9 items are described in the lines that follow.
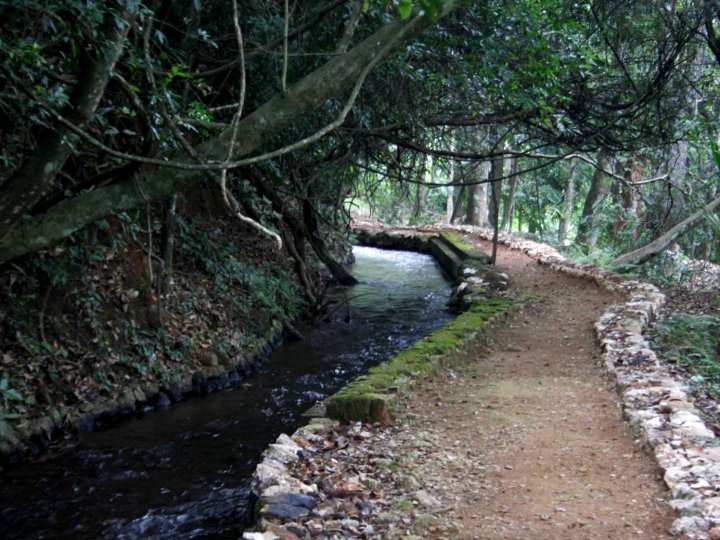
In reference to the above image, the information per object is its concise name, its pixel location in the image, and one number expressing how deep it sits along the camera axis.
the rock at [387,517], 3.45
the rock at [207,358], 7.52
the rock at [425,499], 3.65
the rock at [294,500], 3.53
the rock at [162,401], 6.70
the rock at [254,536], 3.14
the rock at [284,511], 3.42
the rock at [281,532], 3.18
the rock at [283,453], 4.11
